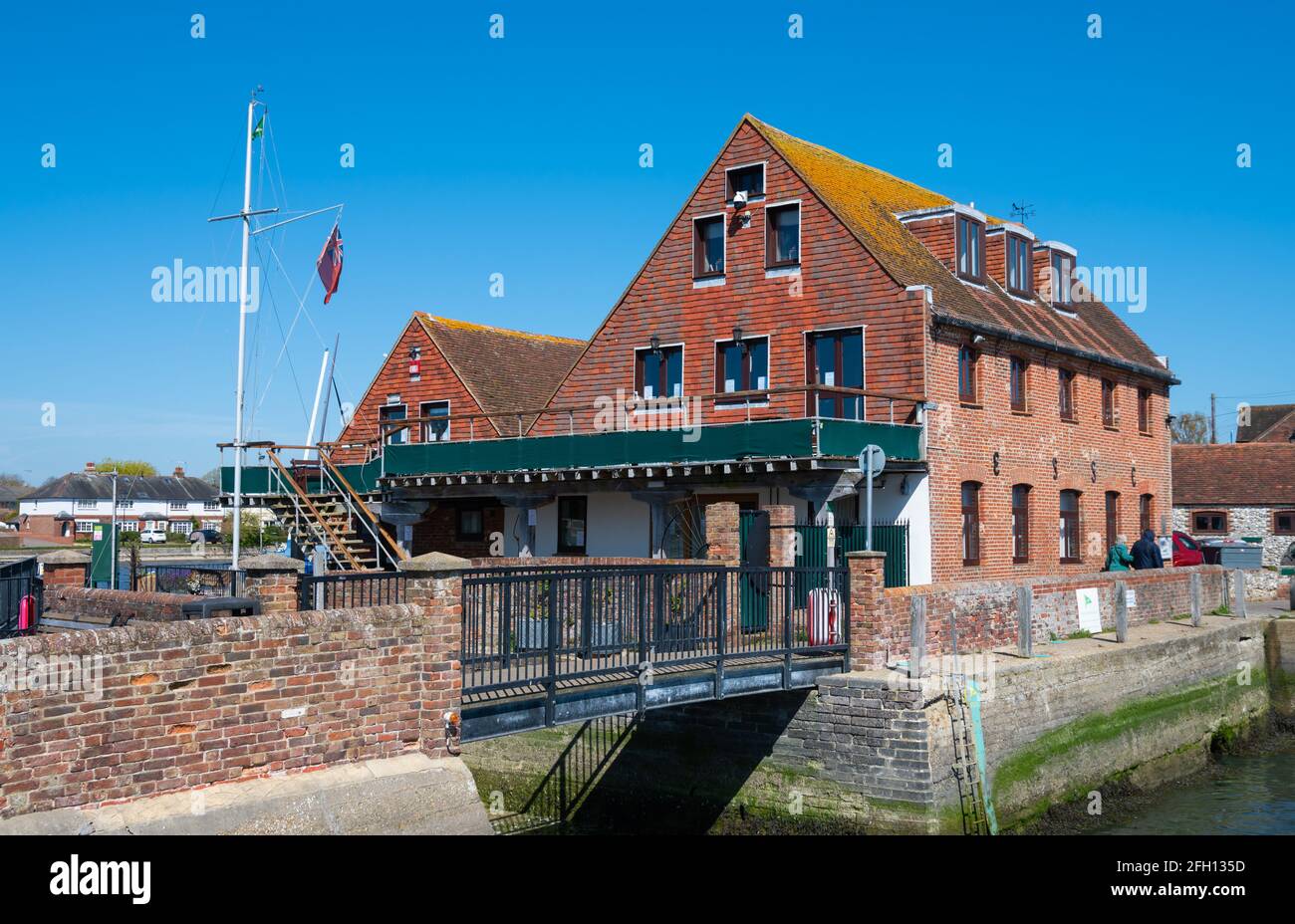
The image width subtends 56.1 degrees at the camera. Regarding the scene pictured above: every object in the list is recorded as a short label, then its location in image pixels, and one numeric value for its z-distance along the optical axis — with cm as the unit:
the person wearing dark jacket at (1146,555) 2722
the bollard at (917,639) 1619
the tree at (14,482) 16038
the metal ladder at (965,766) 1590
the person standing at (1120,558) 2691
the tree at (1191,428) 8962
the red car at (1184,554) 3316
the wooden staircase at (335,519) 2795
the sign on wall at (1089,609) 2198
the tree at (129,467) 13127
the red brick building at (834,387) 2323
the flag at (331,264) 2677
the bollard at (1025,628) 1884
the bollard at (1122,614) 2130
